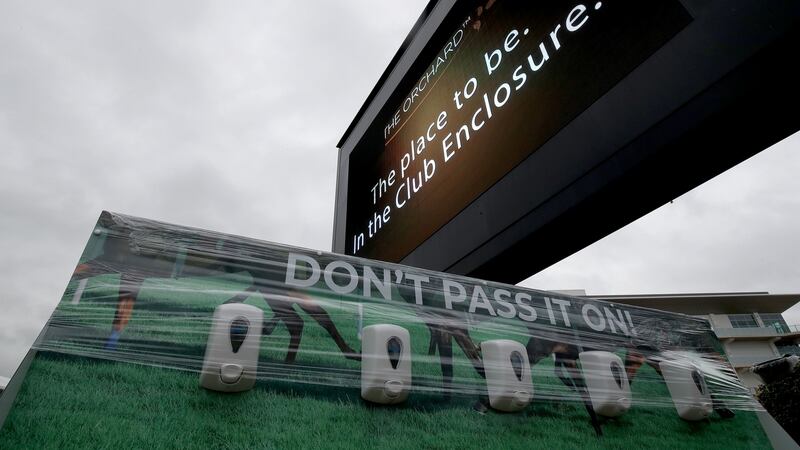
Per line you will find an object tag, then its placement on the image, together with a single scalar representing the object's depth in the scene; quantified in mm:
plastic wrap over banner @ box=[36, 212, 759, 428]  1263
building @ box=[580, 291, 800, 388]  20719
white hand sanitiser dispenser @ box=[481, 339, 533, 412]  1504
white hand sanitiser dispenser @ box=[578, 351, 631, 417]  1657
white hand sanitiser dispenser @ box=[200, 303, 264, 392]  1211
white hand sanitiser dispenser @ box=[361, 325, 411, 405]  1354
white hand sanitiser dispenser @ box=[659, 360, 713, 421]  1823
